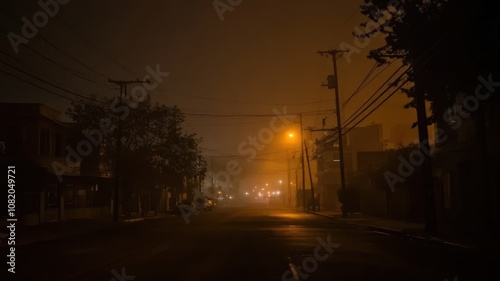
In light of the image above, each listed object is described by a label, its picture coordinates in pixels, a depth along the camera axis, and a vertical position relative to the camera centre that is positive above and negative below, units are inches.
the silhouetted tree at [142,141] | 1796.3 +193.7
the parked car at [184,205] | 2508.6 -40.6
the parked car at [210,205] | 3076.8 -50.5
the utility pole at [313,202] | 2487.7 -42.7
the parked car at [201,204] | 2837.4 -41.7
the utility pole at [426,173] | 918.4 +26.0
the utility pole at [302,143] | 2581.2 +220.8
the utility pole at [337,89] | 1760.6 +326.5
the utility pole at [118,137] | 1563.5 +175.4
